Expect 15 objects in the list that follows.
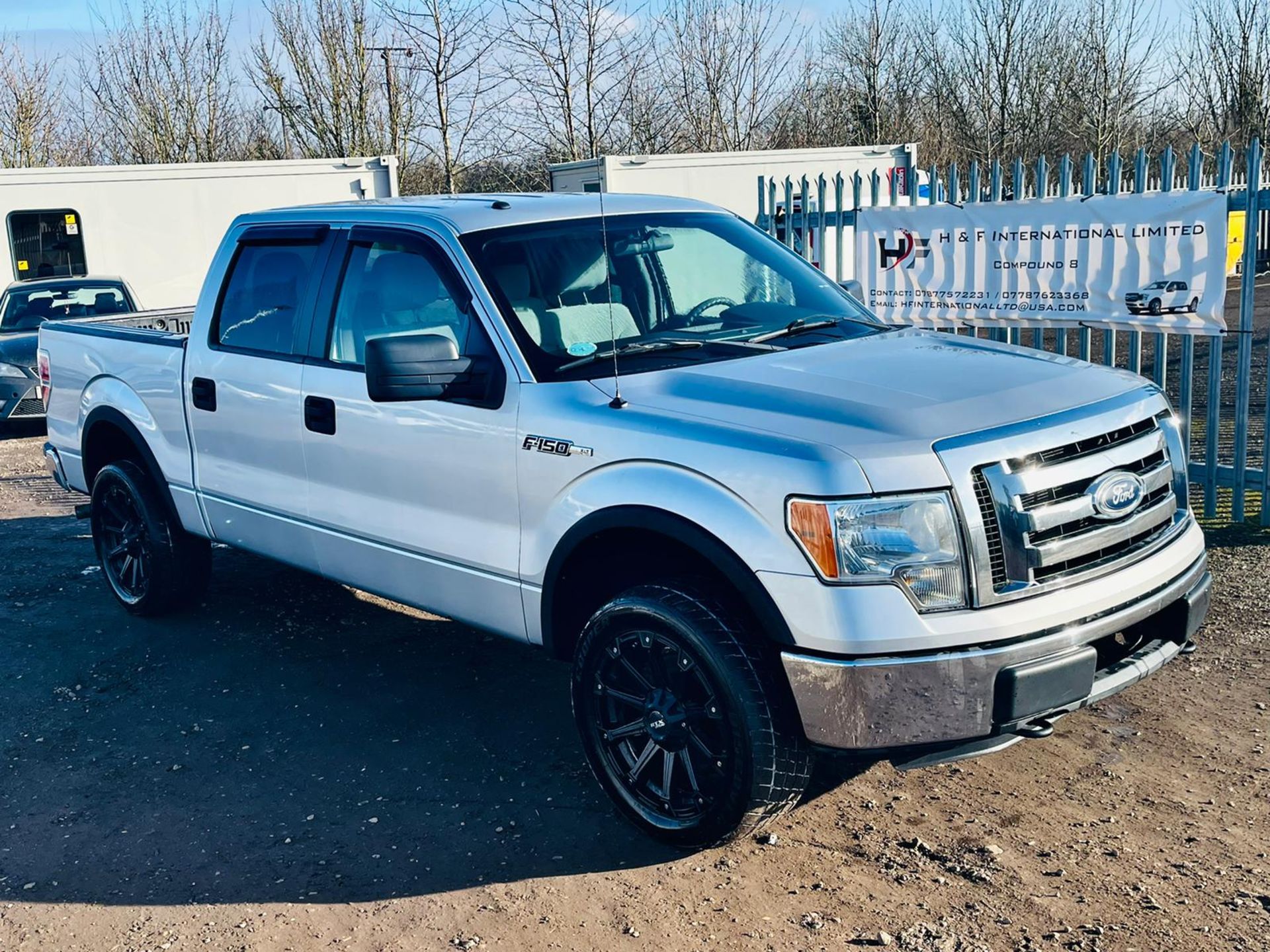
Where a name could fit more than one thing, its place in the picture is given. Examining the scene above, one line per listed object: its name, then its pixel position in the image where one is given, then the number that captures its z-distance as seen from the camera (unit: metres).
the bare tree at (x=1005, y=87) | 27.61
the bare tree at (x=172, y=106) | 27.70
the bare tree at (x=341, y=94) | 25.59
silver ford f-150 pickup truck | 3.39
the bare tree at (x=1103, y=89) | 26.03
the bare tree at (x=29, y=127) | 28.62
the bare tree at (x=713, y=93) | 24.14
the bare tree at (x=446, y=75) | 21.19
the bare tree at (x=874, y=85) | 29.14
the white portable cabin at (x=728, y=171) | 17.50
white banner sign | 6.82
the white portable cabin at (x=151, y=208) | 16.17
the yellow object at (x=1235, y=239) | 6.82
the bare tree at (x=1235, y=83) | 23.64
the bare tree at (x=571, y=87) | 20.77
